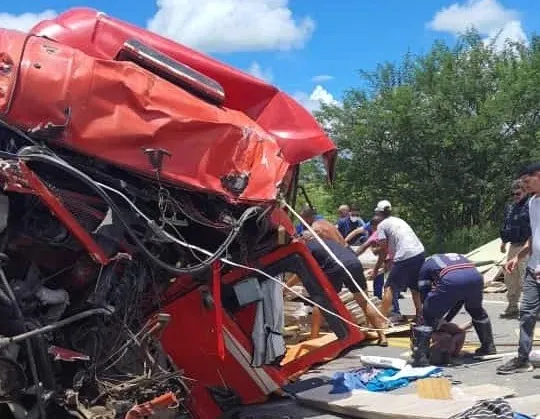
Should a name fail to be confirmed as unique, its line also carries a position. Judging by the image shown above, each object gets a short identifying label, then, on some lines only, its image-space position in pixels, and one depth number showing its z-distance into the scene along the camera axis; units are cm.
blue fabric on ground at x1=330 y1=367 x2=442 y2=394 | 647
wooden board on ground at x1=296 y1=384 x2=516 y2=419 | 537
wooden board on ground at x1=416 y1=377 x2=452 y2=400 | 597
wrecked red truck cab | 463
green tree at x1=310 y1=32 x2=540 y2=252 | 2217
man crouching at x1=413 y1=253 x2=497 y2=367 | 717
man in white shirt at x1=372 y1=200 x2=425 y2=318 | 926
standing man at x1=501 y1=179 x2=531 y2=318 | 909
